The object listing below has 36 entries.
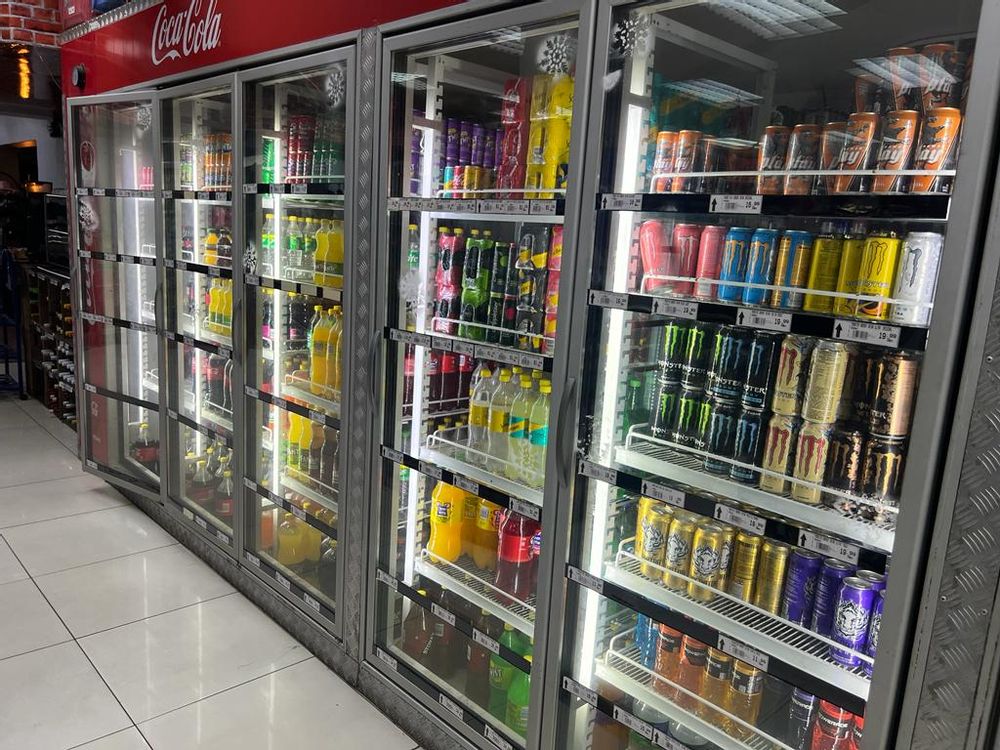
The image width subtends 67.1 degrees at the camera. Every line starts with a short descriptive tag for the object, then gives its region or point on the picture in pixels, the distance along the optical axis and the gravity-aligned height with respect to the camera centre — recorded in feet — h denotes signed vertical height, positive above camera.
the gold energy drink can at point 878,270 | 5.15 -0.13
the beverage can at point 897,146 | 5.08 +0.71
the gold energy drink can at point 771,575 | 5.96 -2.59
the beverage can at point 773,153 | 5.71 +0.68
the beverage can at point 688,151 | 6.23 +0.72
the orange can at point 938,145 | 4.83 +0.69
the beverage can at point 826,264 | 5.46 -0.12
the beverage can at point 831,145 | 5.40 +0.73
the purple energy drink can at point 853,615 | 5.41 -2.59
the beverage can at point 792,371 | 5.69 -0.94
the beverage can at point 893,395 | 5.12 -0.97
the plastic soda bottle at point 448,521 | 8.87 -3.44
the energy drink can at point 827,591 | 5.58 -2.52
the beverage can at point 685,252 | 6.42 -0.11
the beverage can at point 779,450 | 5.78 -1.56
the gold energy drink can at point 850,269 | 5.33 -0.14
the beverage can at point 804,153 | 5.51 +0.67
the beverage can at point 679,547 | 6.46 -2.60
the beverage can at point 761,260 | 5.79 -0.12
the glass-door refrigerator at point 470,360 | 7.35 -1.45
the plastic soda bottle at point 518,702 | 7.92 -4.93
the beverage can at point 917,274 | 4.94 -0.14
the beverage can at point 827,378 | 5.48 -0.94
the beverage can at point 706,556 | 6.26 -2.59
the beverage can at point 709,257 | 6.19 -0.14
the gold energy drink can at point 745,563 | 6.09 -2.56
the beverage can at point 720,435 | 6.12 -1.56
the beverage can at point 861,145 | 5.26 +0.72
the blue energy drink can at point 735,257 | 5.97 -0.12
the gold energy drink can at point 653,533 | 6.68 -2.59
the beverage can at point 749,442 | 5.96 -1.55
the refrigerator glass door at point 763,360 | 4.93 -0.87
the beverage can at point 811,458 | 5.60 -1.55
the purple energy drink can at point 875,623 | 5.40 -2.63
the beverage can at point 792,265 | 5.63 -0.15
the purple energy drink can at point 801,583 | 5.75 -2.55
